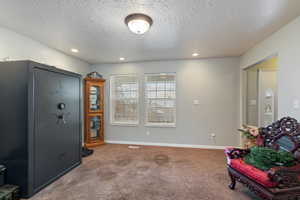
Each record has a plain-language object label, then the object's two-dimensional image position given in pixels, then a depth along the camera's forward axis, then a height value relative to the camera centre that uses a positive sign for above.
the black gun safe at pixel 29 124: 2.00 -0.37
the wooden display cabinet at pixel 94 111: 4.26 -0.39
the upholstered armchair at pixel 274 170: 1.60 -0.88
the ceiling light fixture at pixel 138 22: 2.03 +1.10
